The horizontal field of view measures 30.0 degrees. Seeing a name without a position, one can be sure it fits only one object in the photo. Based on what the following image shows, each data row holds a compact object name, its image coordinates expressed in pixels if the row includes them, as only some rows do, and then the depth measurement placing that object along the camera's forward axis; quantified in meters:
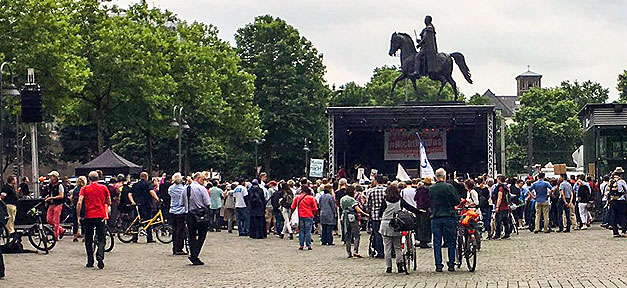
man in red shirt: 20.38
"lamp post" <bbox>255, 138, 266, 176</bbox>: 72.16
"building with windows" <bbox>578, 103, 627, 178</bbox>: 36.84
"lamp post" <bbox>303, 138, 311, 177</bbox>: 73.62
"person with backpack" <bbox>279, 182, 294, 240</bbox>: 31.80
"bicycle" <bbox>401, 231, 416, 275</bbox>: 18.83
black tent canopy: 41.44
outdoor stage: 43.94
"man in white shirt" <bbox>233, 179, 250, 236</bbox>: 33.38
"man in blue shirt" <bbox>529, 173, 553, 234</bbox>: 32.09
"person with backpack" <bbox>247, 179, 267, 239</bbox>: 31.86
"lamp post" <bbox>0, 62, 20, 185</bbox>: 31.84
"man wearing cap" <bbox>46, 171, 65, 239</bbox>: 27.62
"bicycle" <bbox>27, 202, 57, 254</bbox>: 24.12
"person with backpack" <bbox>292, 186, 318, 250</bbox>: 25.94
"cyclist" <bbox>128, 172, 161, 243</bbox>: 28.48
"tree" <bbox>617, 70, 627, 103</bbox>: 101.62
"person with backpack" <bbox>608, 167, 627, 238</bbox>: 28.38
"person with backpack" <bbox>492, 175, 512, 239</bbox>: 28.95
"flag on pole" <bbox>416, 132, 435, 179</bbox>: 32.94
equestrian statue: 47.34
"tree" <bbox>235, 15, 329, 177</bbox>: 77.12
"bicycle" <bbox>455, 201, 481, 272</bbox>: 18.64
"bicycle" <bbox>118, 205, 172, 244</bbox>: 28.11
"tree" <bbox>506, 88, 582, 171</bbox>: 112.58
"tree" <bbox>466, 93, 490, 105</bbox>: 133.00
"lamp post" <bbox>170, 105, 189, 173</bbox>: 50.78
